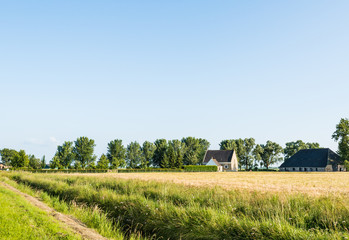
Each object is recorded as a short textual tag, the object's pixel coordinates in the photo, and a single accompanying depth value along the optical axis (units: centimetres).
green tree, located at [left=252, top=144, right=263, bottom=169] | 11450
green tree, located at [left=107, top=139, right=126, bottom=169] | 9900
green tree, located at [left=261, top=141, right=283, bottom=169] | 11581
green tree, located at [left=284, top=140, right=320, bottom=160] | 11964
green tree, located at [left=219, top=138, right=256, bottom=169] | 11631
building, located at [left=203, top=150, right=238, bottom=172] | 9738
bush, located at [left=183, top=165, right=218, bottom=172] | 7836
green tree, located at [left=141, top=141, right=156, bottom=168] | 11225
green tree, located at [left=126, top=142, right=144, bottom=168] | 11042
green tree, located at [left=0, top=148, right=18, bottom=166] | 13812
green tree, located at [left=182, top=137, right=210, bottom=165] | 10781
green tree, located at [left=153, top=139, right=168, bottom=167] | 10181
